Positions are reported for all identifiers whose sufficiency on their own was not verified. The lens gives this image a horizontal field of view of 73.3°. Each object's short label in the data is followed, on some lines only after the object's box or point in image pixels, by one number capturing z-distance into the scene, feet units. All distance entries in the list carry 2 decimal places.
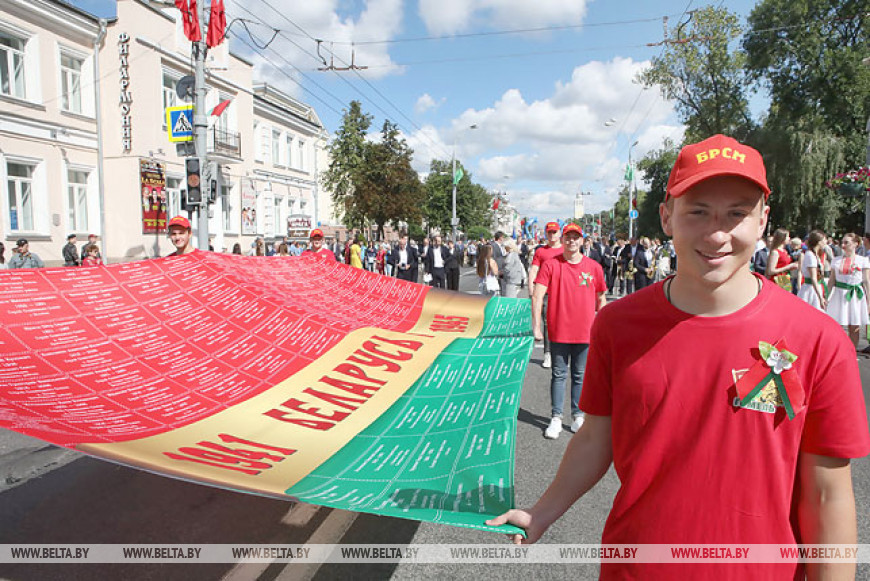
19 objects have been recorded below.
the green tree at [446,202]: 287.07
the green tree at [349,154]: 126.21
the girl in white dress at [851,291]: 32.61
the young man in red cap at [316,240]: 30.17
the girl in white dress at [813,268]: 33.01
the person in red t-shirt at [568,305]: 19.13
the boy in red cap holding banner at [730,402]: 4.72
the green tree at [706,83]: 119.85
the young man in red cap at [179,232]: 19.79
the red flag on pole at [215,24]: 46.50
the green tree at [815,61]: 112.57
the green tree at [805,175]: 102.78
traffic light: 46.65
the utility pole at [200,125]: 48.88
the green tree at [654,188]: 191.53
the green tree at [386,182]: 127.85
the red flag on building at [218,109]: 81.56
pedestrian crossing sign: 50.93
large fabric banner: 8.21
